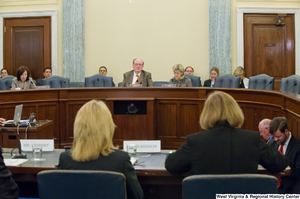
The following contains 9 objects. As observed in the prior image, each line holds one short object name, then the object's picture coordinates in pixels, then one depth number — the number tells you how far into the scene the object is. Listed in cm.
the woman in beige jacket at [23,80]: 573
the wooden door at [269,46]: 750
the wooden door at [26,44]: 795
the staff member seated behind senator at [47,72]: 712
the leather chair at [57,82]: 611
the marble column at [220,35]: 742
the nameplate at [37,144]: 253
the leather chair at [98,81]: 610
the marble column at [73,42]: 768
